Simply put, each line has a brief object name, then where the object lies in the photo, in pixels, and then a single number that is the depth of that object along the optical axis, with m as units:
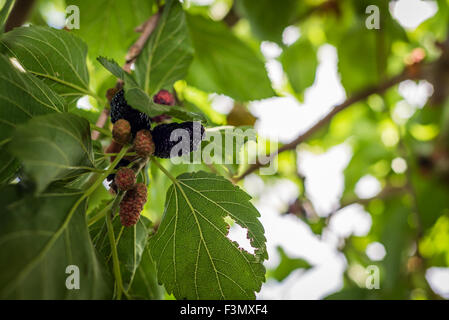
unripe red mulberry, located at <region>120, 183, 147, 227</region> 0.29
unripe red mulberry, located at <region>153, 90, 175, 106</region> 0.34
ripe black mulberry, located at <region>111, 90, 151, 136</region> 0.30
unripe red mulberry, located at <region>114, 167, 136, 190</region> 0.29
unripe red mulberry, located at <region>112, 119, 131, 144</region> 0.29
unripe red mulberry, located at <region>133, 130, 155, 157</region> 0.29
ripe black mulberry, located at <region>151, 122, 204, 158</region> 0.29
